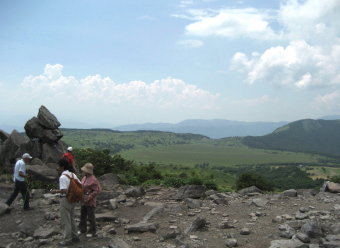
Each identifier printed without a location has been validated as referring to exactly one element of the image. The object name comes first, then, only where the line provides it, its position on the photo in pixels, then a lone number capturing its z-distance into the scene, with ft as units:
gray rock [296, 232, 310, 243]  40.73
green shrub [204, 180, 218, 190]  85.09
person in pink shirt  43.39
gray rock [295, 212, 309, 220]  52.70
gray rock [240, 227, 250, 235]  45.16
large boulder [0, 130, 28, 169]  108.35
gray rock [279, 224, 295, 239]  43.24
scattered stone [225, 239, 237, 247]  40.60
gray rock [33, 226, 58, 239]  45.16
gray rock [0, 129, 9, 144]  125.39
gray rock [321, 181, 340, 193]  78.25
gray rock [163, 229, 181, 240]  43.86
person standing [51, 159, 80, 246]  40.32
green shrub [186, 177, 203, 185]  85.71
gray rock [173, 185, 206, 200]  68.35
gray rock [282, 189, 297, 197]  73.41
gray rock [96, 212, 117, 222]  51.58
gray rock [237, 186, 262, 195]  78.69
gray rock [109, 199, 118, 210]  58.62
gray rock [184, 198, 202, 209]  61.13
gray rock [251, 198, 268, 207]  63.21
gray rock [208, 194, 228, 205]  64.28
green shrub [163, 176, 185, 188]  84.43
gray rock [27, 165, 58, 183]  81.71
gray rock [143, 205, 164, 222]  53.12
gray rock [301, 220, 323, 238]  42.55
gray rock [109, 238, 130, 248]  40.14
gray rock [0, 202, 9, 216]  55.77
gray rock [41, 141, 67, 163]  106.52
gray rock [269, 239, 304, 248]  38.37
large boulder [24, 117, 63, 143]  111.14
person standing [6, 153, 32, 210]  55.67
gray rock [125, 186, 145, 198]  69.51
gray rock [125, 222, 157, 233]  46.27
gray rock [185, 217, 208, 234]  46.52
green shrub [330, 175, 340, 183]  101.91
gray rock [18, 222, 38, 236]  47.31
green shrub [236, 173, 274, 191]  101.04
